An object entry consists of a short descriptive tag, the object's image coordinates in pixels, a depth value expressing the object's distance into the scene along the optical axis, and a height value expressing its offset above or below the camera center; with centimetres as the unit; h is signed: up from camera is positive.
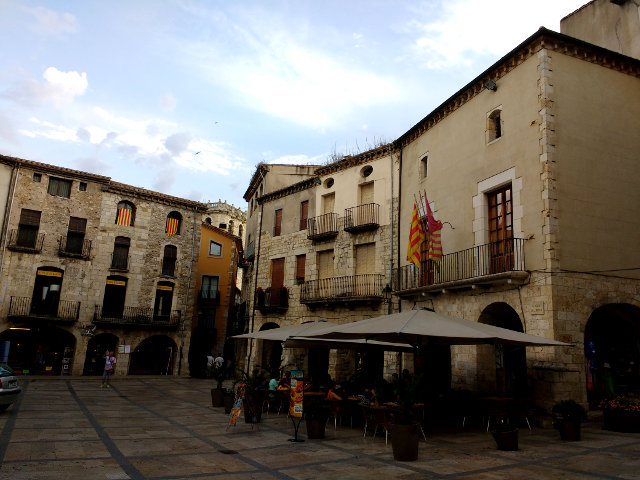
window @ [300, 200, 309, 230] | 2533 +685
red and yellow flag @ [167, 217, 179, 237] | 3222 +740
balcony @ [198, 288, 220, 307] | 3636 +317
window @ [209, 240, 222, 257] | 3756 +702
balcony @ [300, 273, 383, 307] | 2052 +255
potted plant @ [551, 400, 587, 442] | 1001 -120
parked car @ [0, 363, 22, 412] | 1230 -152
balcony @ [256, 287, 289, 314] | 2489 +228
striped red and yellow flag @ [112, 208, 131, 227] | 3045 +736
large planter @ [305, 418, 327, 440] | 1027 -169
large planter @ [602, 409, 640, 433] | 1092 -130
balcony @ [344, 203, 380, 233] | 2145 +582
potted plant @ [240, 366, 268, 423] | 1220 -141
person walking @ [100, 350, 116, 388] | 2217 -149
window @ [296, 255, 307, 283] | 2459 +399
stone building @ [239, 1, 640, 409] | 1262 +397
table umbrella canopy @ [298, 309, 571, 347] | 920 +42
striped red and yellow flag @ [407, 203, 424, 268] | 1573 +359
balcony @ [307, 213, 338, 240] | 2311 +576
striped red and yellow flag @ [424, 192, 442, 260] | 1552 +361
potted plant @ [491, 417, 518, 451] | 908 -149
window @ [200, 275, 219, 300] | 3659 +393
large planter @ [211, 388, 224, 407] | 1585 -181
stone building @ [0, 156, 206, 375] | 2712 +368
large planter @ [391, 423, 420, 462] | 827 -154
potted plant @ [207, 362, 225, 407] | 1584 -177
